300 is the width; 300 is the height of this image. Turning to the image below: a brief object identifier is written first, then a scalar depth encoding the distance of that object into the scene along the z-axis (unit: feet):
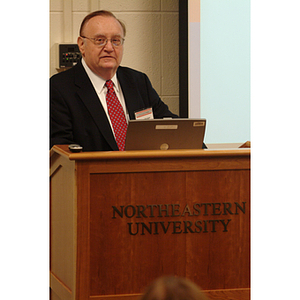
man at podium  18.85
